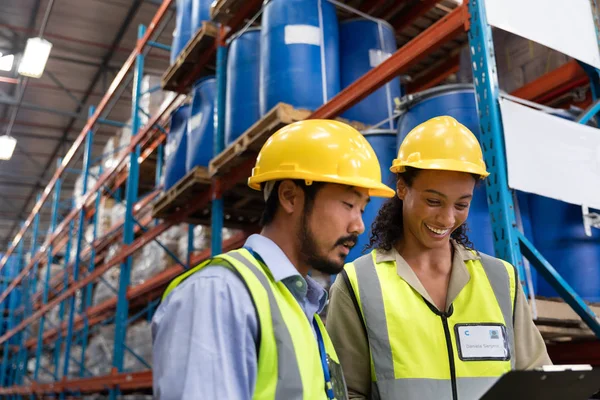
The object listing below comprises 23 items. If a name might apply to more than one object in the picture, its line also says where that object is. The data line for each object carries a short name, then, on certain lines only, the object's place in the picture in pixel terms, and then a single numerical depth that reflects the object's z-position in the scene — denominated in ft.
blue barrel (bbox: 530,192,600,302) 9.12
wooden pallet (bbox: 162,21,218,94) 18.48
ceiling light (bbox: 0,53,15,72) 40.44
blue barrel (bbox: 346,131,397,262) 11.02
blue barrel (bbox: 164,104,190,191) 20.42
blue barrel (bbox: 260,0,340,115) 13.12
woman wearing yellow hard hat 5.63
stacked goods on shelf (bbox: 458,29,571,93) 12.15
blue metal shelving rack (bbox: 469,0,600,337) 8.11
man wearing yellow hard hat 3.41
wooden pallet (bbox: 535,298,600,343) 8.64
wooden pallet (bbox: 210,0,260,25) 16.58
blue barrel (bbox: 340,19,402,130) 13.57
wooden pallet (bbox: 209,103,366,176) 12.66
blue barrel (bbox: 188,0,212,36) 20.12
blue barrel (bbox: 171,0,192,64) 21.25
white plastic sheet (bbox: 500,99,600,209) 8.52
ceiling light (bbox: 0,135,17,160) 39.70
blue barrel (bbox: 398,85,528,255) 9.13
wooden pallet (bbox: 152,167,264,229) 17.99
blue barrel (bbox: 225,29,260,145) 15.34
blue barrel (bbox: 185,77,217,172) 18.13
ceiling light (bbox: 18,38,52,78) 29.01
